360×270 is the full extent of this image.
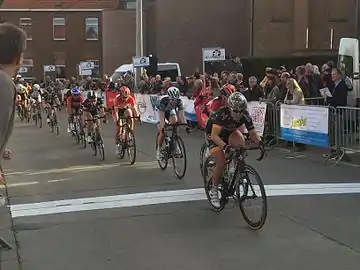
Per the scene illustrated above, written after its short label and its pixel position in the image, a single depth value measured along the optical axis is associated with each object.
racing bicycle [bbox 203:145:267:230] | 7.56
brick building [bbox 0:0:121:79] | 67.75
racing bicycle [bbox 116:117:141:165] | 14.13
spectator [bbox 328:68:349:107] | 14.05
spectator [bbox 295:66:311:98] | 16.52
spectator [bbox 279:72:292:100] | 16.14
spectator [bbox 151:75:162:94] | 26.94
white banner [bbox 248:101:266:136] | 16.23
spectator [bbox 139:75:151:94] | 28.67
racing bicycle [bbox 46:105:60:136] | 24.24
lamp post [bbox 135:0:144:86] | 30.89
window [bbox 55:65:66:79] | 64.81
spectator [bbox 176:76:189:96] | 25.73
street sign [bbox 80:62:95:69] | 39.88
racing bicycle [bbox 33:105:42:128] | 28.55
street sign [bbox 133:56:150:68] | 30.06
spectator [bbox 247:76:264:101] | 17.89
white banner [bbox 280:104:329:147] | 13.78
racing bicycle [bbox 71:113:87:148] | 18.72
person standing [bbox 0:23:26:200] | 3.61
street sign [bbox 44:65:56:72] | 57.74
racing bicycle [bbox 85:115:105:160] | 15.40
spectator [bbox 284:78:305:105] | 15.27
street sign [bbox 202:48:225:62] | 22.27
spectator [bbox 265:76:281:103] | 16.27
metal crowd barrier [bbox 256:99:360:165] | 13.24
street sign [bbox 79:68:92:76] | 40.44
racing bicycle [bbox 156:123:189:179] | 11.77
